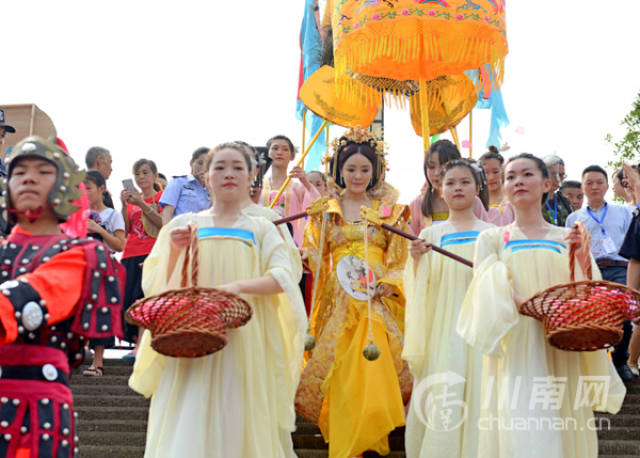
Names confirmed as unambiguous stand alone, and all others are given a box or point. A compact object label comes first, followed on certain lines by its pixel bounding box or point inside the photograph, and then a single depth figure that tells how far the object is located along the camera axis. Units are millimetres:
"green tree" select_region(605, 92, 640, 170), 23656
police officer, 7055
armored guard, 3191
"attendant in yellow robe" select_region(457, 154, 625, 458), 4457
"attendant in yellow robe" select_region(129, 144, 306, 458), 4449
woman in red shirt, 7273
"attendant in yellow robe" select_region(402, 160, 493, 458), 5219
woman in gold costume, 5609
